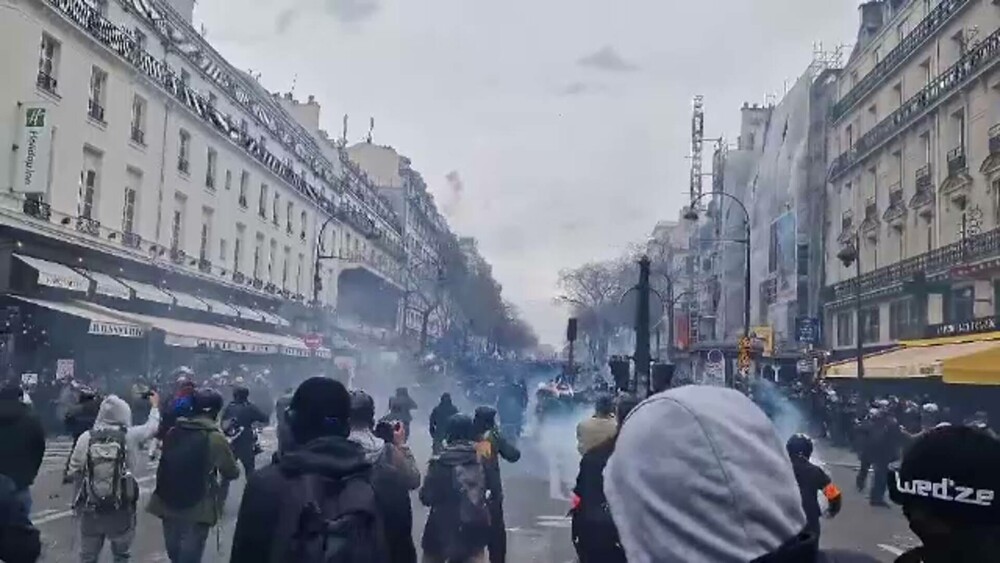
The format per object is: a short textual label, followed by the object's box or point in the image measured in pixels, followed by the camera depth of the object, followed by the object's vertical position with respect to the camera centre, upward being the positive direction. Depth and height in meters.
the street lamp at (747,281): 32.97 +3.29
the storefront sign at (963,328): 27.45 +1.76
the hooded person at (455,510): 7.19 -0.99
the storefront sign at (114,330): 24.97 +0.66
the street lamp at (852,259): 28.80 +3.55
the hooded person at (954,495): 2.36 -0.25
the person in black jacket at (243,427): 11.65 -0.76
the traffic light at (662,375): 11.18 +0.03
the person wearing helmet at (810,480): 6.55 -0.63
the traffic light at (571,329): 35.88 +1.56
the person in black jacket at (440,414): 13.91 -0.62
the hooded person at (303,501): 3.38 -0.46
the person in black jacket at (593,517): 6.25 -0.88
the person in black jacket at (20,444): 5.35 -0.49
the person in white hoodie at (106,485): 7.01 -0.89
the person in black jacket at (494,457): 7.64 -0.71
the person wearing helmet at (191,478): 6.68 -0.78
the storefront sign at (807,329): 40.19 +2.16
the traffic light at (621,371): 19.00 +0.09
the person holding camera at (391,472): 3.67 -0.51
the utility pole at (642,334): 16.02 +0.70
